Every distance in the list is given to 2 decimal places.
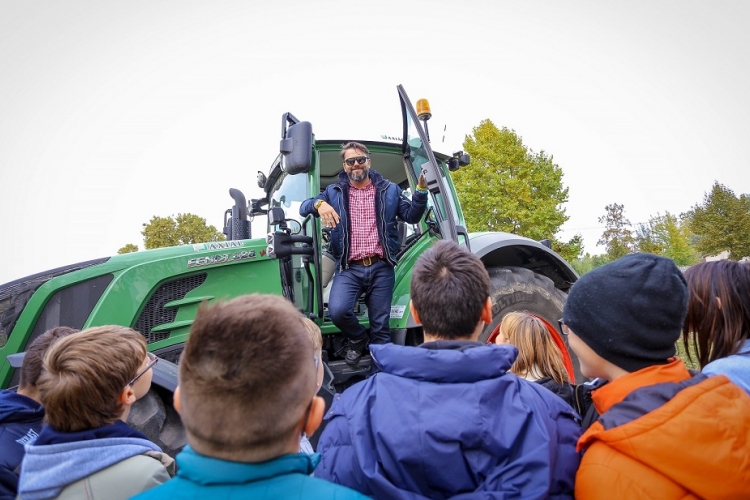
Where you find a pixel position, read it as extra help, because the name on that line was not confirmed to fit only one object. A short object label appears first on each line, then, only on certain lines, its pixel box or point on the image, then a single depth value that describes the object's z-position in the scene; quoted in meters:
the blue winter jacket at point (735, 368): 1.69
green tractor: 2.70
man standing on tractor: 3.52
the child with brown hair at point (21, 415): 1.71
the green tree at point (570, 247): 22.05
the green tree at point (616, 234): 31.21
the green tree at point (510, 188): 21.70
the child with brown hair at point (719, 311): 1.87
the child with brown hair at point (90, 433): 1.40
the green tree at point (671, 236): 34.62
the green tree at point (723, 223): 25.45
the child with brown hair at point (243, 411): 0.90
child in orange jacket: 1.11
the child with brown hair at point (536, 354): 2.19
